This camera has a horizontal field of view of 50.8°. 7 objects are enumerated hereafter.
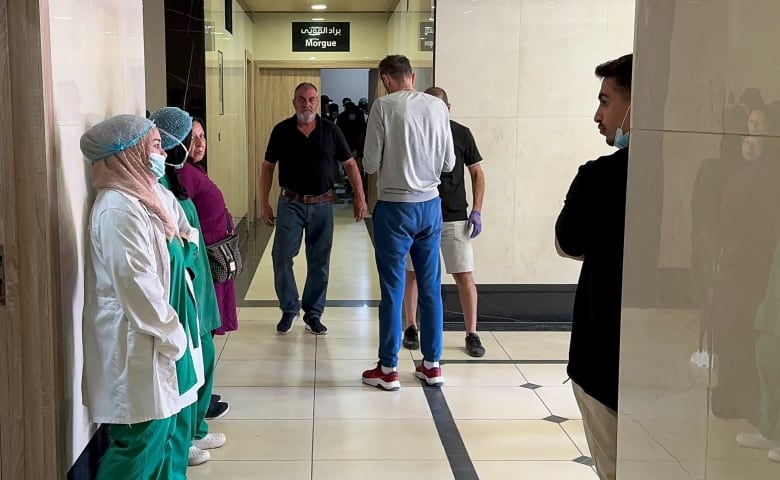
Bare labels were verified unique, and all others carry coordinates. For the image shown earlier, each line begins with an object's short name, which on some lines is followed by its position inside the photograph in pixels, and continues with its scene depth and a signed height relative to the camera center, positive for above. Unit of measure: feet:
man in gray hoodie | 14.03 -1.19
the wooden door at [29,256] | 7.49 -1.42
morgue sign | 40.24 +3.51
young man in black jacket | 7.09 -1.22
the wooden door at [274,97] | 41.37 +0.57
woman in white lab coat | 8.18 -2.04
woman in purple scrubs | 11.99 -1.34
